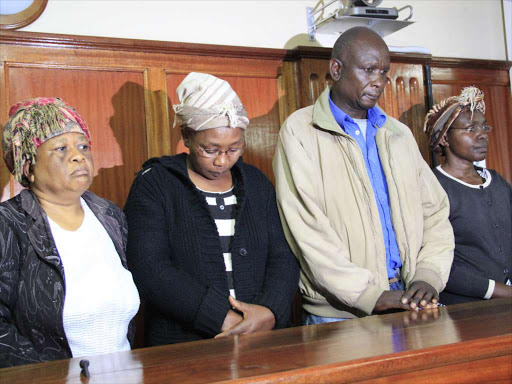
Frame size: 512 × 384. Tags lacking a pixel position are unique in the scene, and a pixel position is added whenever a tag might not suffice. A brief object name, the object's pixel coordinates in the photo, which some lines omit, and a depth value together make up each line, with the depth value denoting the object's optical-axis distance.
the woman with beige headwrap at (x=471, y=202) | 2.57
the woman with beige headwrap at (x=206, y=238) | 1.89
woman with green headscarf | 1.65
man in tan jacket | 2.09
